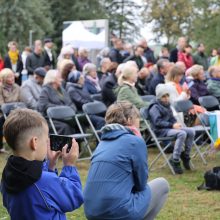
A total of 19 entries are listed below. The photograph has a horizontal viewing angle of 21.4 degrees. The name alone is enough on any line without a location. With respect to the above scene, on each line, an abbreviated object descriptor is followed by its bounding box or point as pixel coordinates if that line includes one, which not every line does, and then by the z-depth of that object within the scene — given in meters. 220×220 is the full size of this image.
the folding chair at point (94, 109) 8.94
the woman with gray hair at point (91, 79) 11.04
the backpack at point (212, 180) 6.86
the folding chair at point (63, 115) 8.66
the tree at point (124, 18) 48.69
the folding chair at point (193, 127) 8.64
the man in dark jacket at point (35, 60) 13.16
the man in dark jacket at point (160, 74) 10.91
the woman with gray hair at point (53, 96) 9.08
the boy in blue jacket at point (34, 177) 2.90
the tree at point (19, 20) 31.91
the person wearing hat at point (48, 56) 13.55
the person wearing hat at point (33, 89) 9.59
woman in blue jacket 4.10
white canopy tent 19.97
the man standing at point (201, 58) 15.80
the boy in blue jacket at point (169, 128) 7.93
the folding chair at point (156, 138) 7.93
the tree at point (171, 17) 39.85
